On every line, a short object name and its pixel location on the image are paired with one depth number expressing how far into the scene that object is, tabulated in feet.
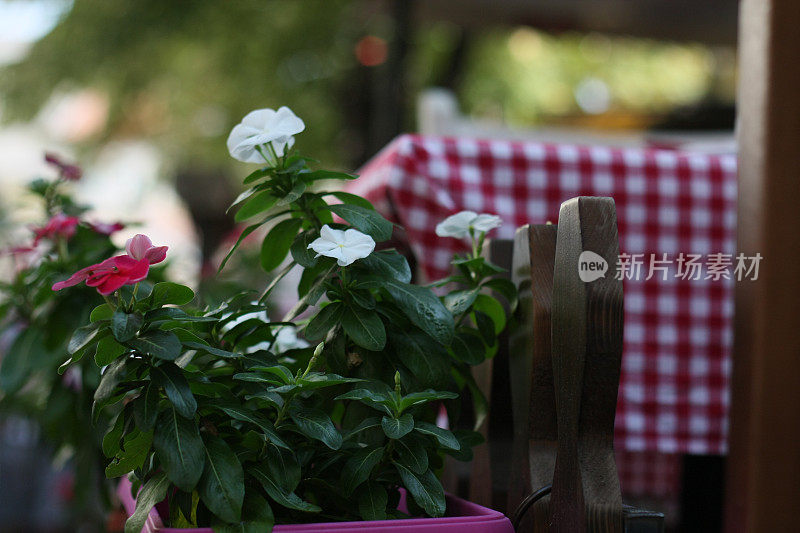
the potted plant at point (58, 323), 9.91
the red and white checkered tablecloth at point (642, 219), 10.24
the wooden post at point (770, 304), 9.38
